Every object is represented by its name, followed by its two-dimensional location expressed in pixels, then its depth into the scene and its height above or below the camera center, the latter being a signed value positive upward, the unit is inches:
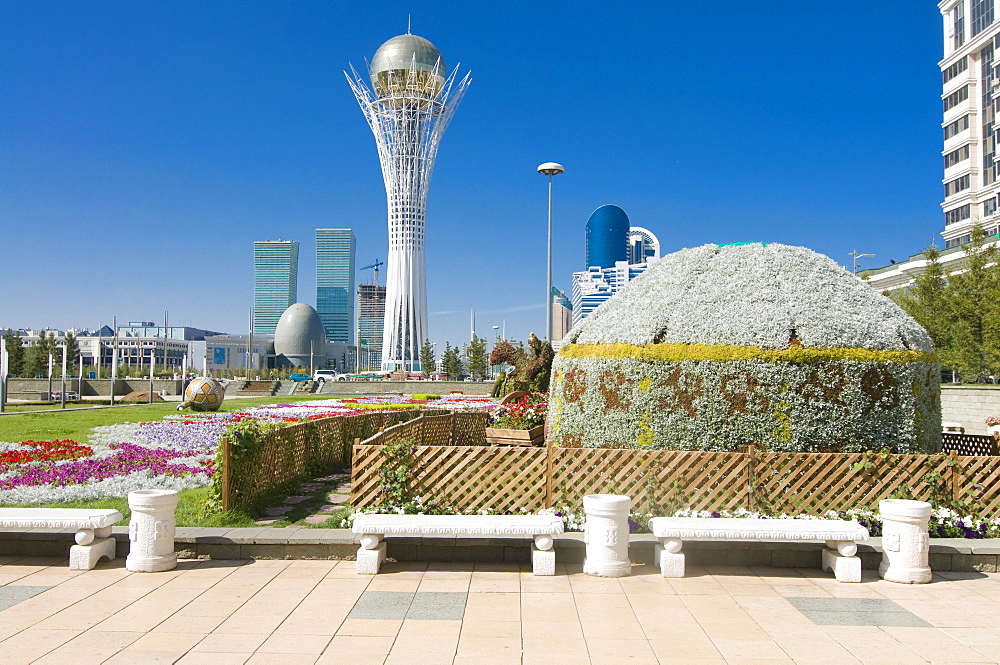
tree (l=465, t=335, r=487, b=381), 2888.8 +30.8
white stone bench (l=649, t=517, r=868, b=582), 276.8 -66.0
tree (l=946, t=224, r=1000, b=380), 1052.5 +94.2
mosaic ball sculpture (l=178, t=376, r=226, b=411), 1126.4 -51.4
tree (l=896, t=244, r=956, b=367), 1193.4 +119.4
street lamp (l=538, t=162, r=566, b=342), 841.5 +240.5
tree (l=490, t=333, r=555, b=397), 828.6 -2.7
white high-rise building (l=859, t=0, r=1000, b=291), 1955.0 +745.8
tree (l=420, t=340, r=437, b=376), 3346.5 +38.0
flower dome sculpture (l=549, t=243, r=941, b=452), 359.6 -1.8
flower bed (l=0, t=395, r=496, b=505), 425.1 -75.6
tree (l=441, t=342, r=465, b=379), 3161.9 +19.1
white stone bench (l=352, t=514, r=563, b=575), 281.1 -66.5
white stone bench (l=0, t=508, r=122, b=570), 283.9 -66.6
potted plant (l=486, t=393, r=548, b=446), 587.2 -52.8
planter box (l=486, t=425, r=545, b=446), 582.9 -59.5
